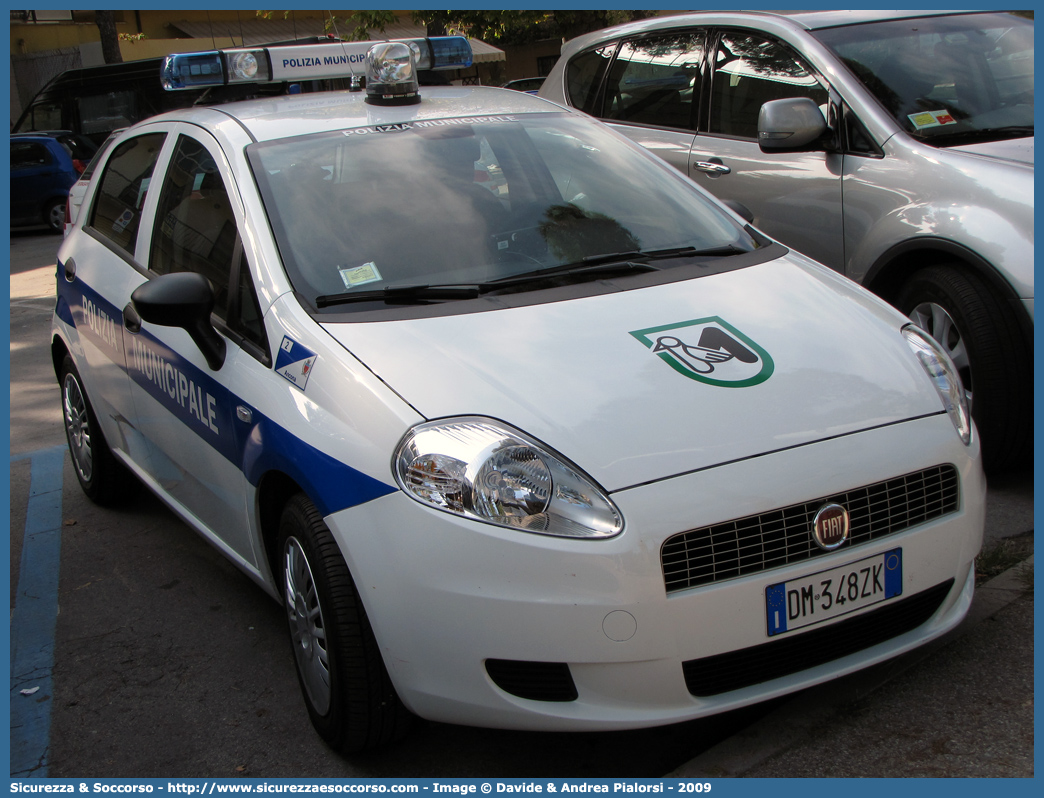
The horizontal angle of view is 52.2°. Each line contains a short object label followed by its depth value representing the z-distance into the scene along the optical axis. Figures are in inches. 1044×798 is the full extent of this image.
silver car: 158.7
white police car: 93.6
